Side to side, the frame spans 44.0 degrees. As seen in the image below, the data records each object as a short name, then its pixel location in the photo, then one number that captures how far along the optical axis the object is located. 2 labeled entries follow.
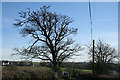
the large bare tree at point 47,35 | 21.12
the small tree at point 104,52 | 39.78
